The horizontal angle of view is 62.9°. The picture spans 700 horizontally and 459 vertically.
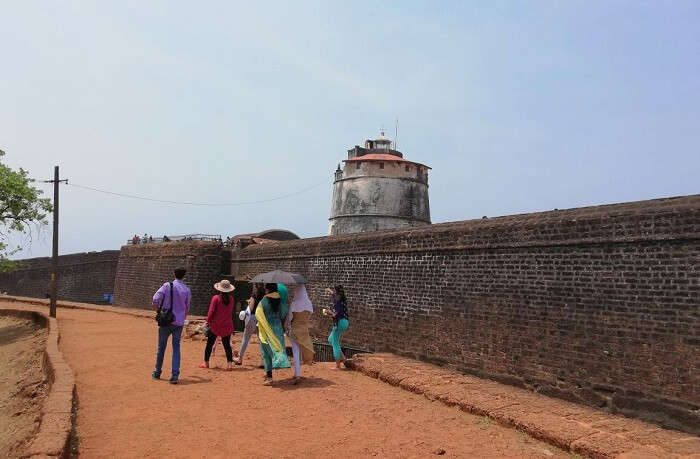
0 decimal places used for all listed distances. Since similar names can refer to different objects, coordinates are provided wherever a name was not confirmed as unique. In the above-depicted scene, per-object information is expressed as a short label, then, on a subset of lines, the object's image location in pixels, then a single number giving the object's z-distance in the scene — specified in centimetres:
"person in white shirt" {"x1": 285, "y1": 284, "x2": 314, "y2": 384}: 812
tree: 1766
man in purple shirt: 779
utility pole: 1765
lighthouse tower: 3228
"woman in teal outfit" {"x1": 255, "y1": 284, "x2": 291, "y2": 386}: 794
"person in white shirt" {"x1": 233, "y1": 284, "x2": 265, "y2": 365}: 913
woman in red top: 918
